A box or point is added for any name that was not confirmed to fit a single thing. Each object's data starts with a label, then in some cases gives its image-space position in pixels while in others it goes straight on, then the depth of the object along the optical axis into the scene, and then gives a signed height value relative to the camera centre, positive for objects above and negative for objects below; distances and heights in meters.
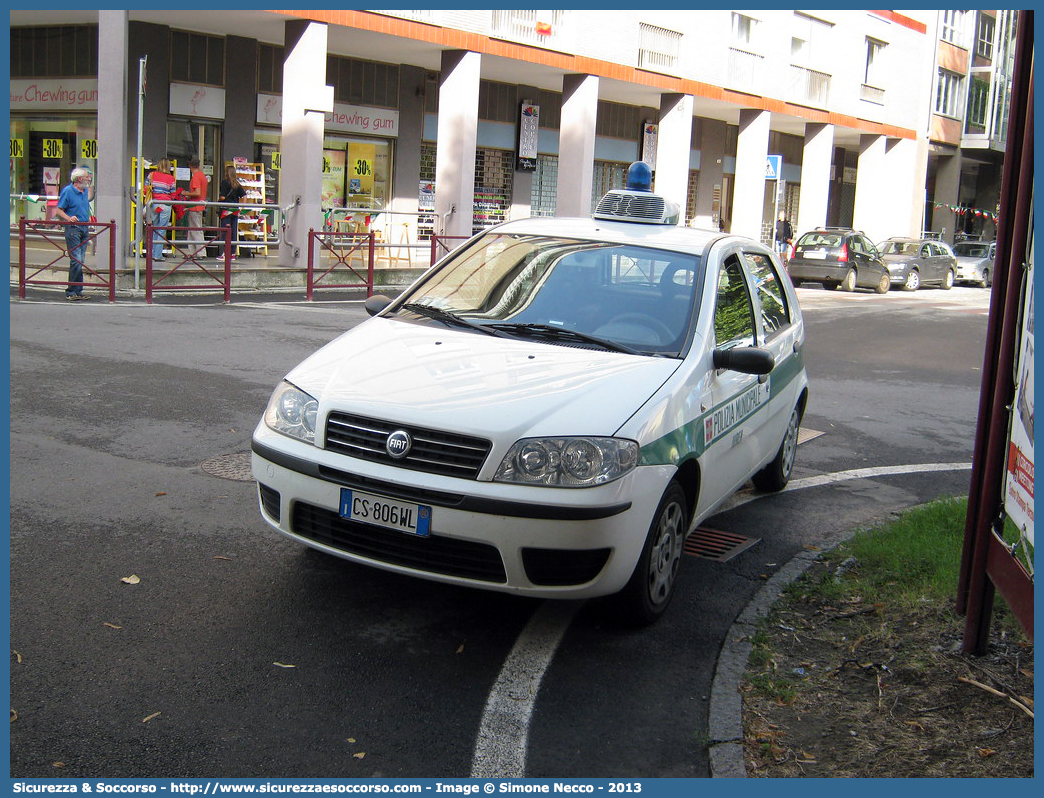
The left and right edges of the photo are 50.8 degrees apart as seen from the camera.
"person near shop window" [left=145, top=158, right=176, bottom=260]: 18.12 +0.54
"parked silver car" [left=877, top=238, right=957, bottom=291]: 31.44 +0.04
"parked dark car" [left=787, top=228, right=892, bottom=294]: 28.72 -0.06
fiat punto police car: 4.25 -0.73
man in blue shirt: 15.77 +0.02
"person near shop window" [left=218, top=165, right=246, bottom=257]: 21.03 +0.63
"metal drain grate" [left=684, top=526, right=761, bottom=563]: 5.99 -1.62
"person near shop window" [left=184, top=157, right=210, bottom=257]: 20.08 +0.58
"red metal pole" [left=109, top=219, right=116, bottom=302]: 15.59 -0.49
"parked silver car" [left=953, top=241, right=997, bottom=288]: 36.72 +0.11
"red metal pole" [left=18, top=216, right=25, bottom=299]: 15.38 -0.59
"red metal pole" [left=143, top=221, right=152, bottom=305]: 15.31 -0.57
